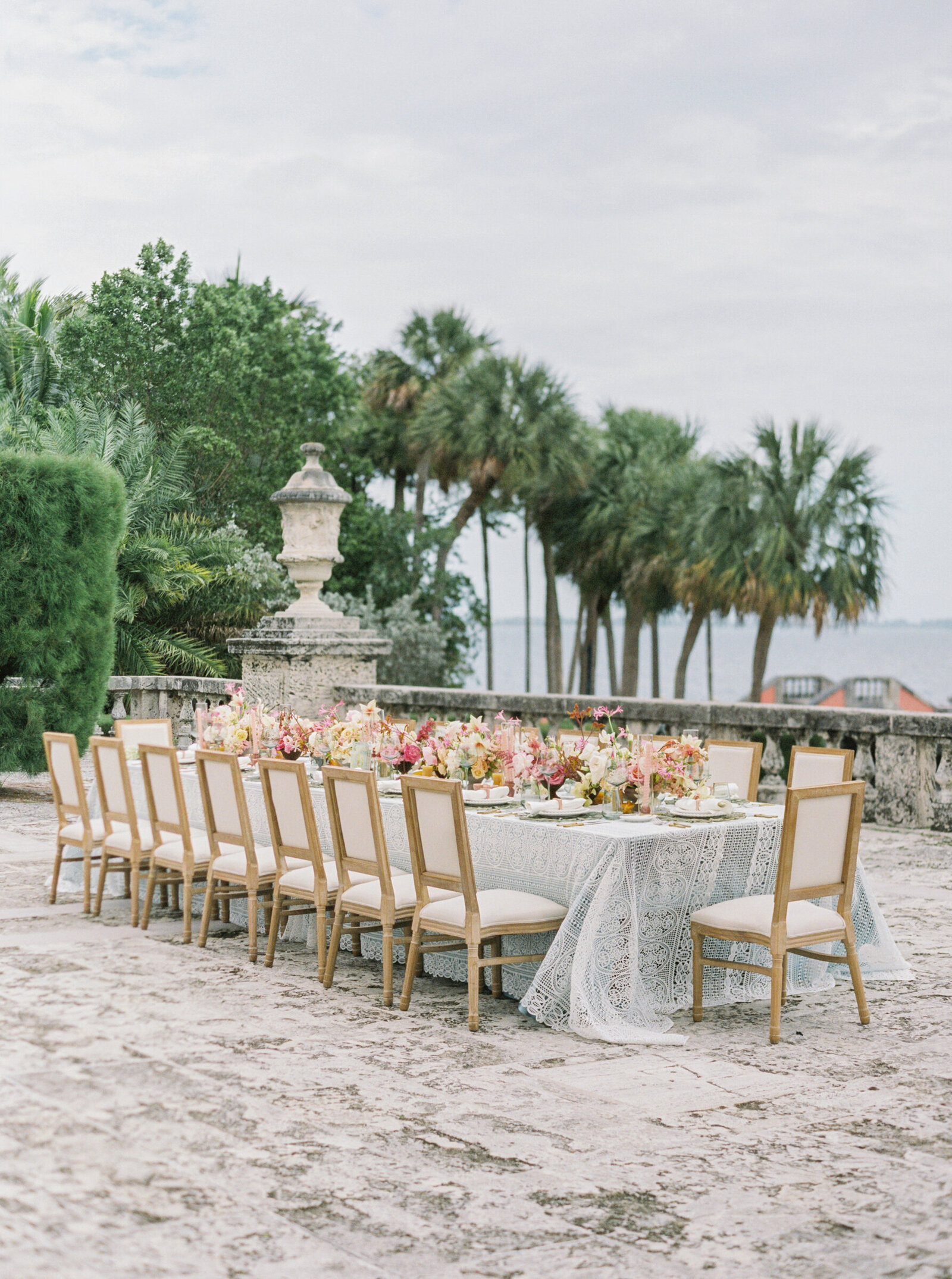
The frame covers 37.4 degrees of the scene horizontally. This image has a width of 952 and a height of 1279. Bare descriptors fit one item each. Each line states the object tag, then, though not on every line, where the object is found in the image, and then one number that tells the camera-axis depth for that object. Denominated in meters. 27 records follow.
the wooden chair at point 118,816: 7.84
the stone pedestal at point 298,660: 11.94
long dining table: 5.74
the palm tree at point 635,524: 36.16
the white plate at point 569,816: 6.29
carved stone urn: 11.77
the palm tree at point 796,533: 23.00
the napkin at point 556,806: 6.33
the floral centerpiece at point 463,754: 6.79
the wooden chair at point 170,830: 7.46
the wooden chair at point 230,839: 7.02
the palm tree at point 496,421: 33.47
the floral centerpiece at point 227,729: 8.36
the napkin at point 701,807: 6.38
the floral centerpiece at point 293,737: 7.95
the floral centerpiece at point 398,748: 7.25
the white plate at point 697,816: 6.34
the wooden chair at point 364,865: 6.18
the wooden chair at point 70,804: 8.23
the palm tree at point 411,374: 37.34
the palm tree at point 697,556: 26.30
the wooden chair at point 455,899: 5.79
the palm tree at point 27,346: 25.80
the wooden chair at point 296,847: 6.61
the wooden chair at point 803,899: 5.66
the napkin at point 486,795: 6.75
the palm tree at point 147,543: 18.67
